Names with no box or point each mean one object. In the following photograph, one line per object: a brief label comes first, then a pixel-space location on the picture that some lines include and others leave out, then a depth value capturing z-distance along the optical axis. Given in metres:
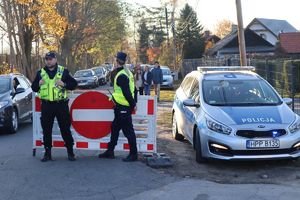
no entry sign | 9.16
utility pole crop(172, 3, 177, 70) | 50.97
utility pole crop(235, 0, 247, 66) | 16.03
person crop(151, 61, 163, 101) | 23.86
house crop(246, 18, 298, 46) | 81.75
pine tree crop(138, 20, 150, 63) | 98.71
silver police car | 8.30
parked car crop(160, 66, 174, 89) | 34.62
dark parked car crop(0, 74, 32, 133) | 12.99
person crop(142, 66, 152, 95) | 23.25
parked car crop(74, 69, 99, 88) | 41.31
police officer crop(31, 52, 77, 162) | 8.62
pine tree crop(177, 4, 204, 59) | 71.26
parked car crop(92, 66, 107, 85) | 46.69
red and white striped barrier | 9.14
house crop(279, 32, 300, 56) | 60.72
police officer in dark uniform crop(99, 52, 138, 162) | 8.66
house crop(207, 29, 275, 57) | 67.82
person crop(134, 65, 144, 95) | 22.83
